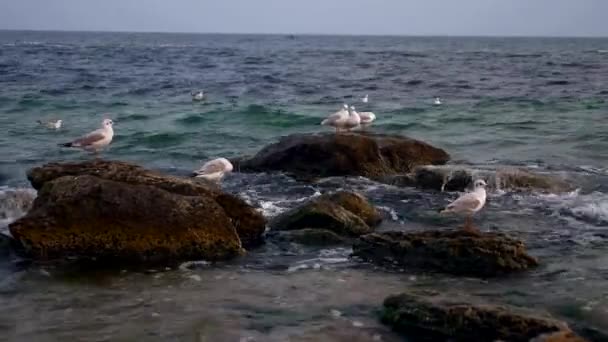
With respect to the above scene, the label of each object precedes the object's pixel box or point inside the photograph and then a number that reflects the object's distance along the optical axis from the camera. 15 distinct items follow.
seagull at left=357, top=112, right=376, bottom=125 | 17.92
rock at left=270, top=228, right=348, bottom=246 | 8.90
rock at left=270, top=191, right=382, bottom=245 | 9.01
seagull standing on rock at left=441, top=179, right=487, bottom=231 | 9.29
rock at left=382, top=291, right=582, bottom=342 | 5.62
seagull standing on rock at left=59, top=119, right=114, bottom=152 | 13.23
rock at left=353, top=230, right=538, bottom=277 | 7.65
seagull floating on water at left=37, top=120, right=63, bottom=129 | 19.27
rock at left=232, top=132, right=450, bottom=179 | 13.10
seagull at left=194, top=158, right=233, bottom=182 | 11.55
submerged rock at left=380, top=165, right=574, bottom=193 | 12.08
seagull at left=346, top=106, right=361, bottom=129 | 16.50
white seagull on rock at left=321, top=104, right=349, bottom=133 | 16.48
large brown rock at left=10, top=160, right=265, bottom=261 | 8.10
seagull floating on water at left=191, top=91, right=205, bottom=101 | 26.06
